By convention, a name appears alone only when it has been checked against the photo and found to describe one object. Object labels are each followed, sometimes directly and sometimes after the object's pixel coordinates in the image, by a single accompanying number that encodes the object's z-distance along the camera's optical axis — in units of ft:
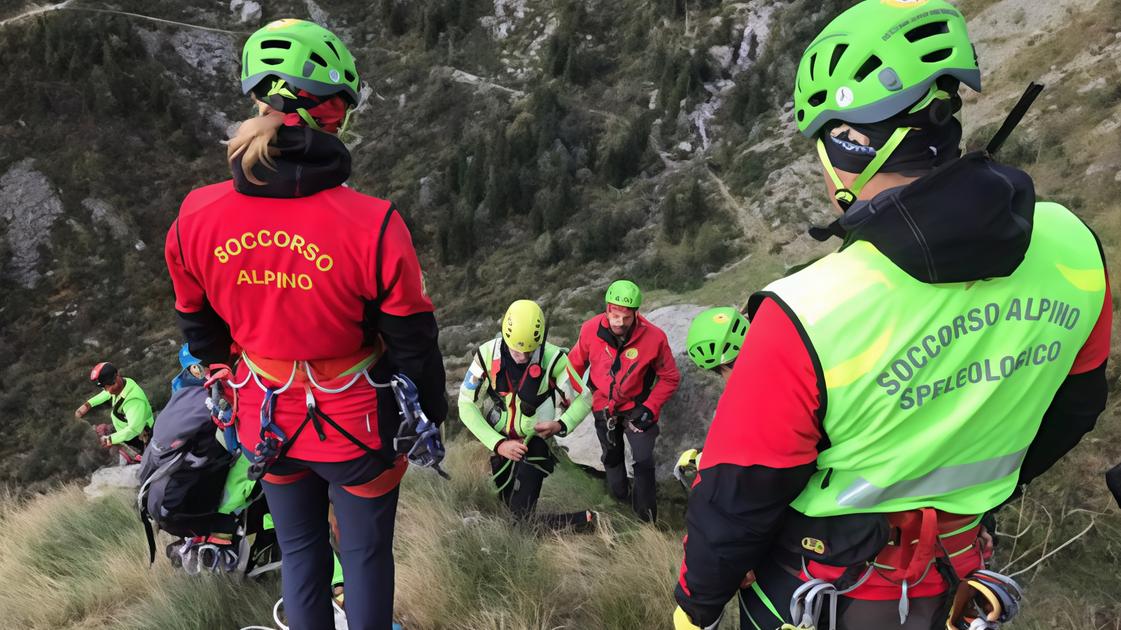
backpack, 11.18
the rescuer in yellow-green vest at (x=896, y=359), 4.61
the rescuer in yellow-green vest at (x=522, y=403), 17.02
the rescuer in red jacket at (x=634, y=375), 19.61
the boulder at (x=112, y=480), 29.06
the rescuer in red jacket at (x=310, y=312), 7.17
